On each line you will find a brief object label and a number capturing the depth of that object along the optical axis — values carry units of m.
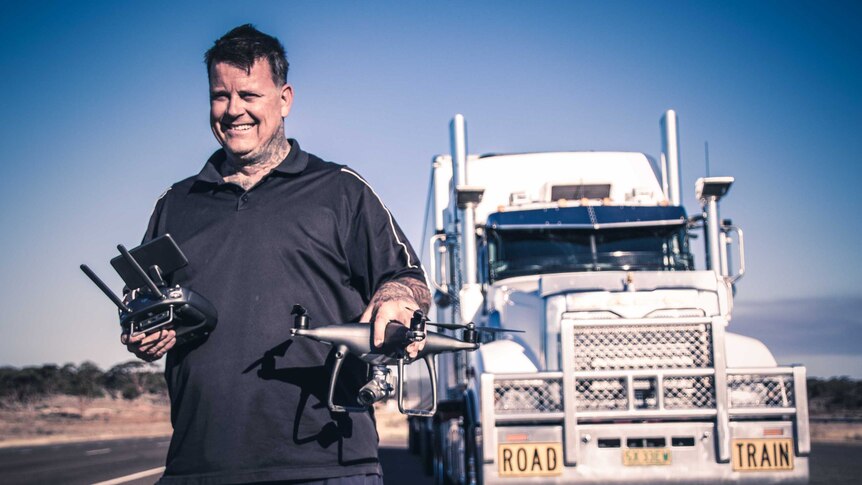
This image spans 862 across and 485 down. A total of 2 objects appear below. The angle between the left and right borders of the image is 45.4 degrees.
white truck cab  9.05
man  3.06
